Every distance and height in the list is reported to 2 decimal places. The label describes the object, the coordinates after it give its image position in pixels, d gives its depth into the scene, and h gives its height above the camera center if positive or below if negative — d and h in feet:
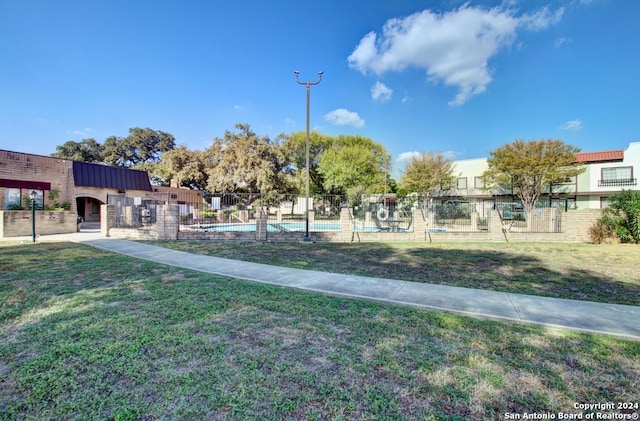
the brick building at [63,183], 57.36 +6.40
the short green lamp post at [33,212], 40.75 -0.21
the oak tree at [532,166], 89.71 +12.73
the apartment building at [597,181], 96.48 +8.50
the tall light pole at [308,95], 42.31 +19.75
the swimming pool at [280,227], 47.67 -3.11
